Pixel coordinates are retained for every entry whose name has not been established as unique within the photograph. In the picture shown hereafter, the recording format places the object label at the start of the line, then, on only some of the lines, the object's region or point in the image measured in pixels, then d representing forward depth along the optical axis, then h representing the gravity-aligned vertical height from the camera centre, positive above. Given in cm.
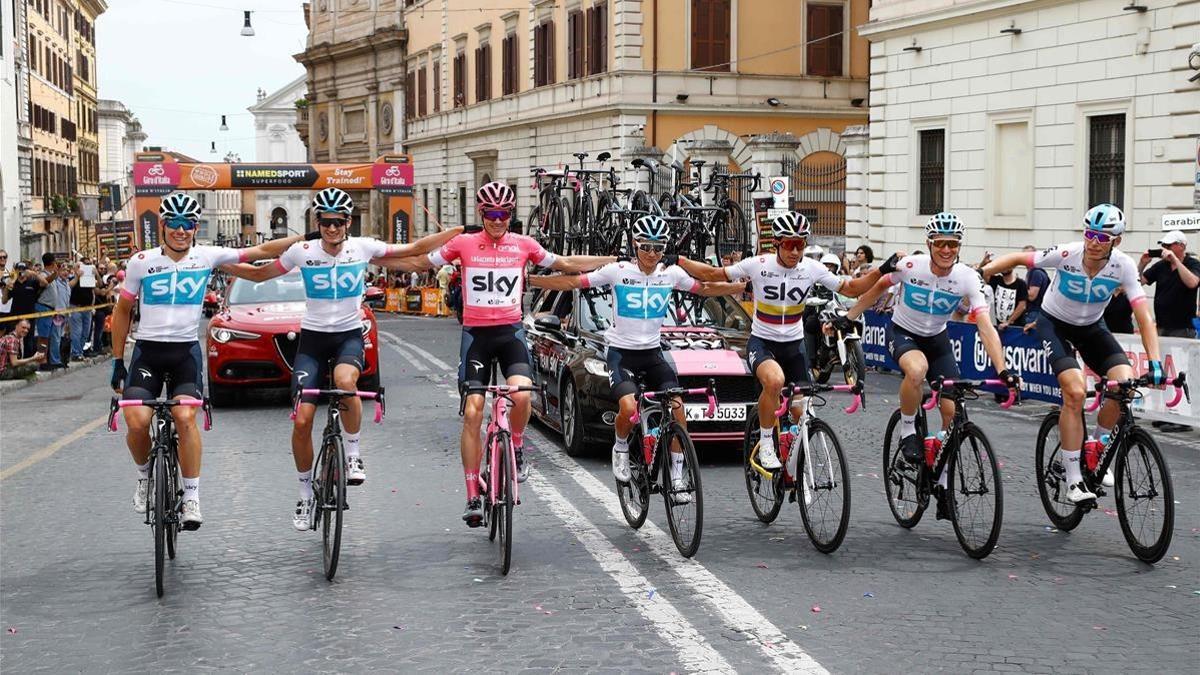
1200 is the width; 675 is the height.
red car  1664 -136
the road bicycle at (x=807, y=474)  859 -145
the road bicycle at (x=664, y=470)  859 -143
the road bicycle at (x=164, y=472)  788 -129
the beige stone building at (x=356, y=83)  6962 +658
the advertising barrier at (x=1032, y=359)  1484 -160
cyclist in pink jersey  897 -41
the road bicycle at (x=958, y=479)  839 -145
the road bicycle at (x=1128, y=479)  827 -143
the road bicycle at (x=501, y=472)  814 -133
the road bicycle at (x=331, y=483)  802 -136
